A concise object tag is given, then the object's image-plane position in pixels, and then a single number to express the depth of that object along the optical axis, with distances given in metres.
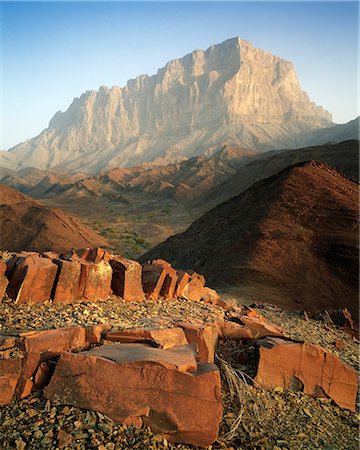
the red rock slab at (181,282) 8.70
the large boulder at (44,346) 3.94
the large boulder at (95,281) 6.83
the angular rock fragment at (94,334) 4.66
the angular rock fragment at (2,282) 6.04
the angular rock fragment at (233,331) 6.65
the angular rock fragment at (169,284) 8.41
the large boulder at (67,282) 6.38
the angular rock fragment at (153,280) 8.05
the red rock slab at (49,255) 7.33
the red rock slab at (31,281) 6.12
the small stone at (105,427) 3.61
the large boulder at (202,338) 5.25
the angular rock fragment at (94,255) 7.44
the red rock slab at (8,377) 3.80
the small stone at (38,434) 3.43
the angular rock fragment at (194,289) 8.98
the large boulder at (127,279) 7.45
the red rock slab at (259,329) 6.93
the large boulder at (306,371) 5.64
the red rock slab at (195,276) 9.66
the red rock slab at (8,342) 4.07
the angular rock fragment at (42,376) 3.96
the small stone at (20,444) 3.33
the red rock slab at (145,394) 3.82
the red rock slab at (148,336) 4.79
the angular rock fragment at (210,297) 9.36
